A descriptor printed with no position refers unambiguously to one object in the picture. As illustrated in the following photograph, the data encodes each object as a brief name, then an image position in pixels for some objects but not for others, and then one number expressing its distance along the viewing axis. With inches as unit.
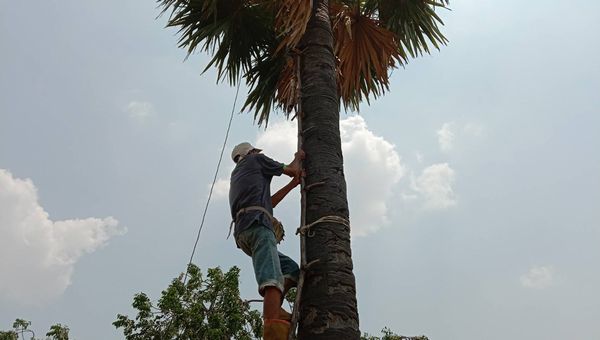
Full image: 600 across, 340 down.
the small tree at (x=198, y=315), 528.4
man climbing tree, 125.1
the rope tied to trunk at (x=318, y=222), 132.0
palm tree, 121.3
